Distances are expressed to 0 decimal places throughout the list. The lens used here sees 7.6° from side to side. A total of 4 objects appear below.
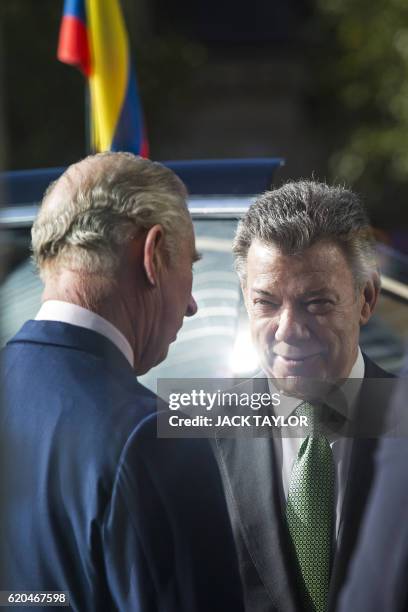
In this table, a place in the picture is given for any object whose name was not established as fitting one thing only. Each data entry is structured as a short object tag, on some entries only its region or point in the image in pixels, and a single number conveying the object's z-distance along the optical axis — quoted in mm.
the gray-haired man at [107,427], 3388
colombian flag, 4116
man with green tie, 3423
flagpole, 4167
